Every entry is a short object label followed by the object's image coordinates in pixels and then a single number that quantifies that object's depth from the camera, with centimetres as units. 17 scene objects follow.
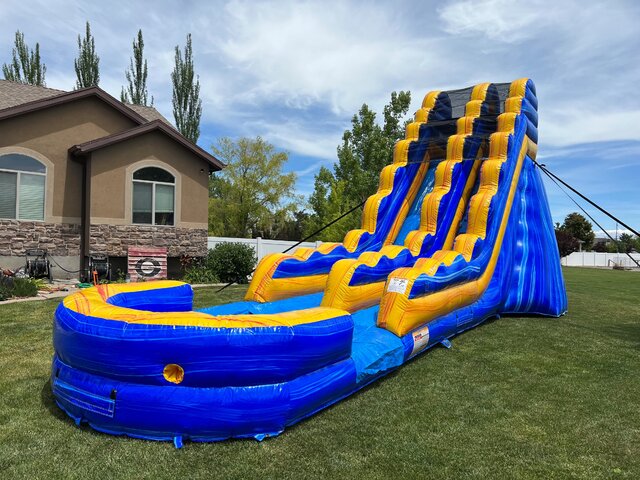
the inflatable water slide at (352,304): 313
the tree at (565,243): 4066
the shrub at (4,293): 864
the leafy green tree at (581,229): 5116
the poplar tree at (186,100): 3030
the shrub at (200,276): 1264
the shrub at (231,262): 1268
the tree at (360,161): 2347
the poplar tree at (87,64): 2791
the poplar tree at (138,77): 2941
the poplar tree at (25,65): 2825
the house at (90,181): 1152
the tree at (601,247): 5797
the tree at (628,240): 5174
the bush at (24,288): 905
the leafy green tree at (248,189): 2958
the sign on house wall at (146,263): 1208
